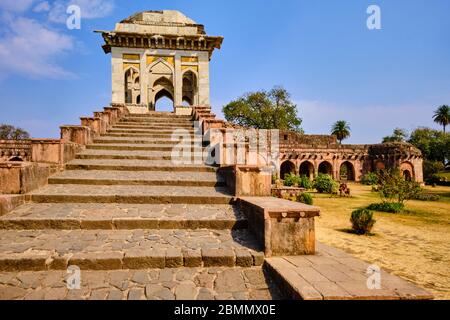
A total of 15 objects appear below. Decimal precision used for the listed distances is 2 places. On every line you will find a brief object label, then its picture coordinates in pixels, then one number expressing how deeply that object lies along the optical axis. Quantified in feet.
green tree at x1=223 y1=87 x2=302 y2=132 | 136.69
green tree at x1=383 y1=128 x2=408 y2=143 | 199.70
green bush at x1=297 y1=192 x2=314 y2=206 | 45.47
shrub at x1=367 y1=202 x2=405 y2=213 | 45.74
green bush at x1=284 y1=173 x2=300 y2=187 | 79.41
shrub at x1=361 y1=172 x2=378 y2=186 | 97.91
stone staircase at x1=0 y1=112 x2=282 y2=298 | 9.99
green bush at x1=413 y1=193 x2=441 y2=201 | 64.10
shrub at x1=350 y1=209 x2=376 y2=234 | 29.09
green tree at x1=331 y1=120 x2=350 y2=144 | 179.52
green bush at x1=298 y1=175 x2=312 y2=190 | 77.57
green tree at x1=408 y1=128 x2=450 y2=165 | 155.63
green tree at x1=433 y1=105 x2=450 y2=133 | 182.39
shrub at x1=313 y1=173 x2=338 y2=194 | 67.56
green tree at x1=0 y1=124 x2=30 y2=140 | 140.77
